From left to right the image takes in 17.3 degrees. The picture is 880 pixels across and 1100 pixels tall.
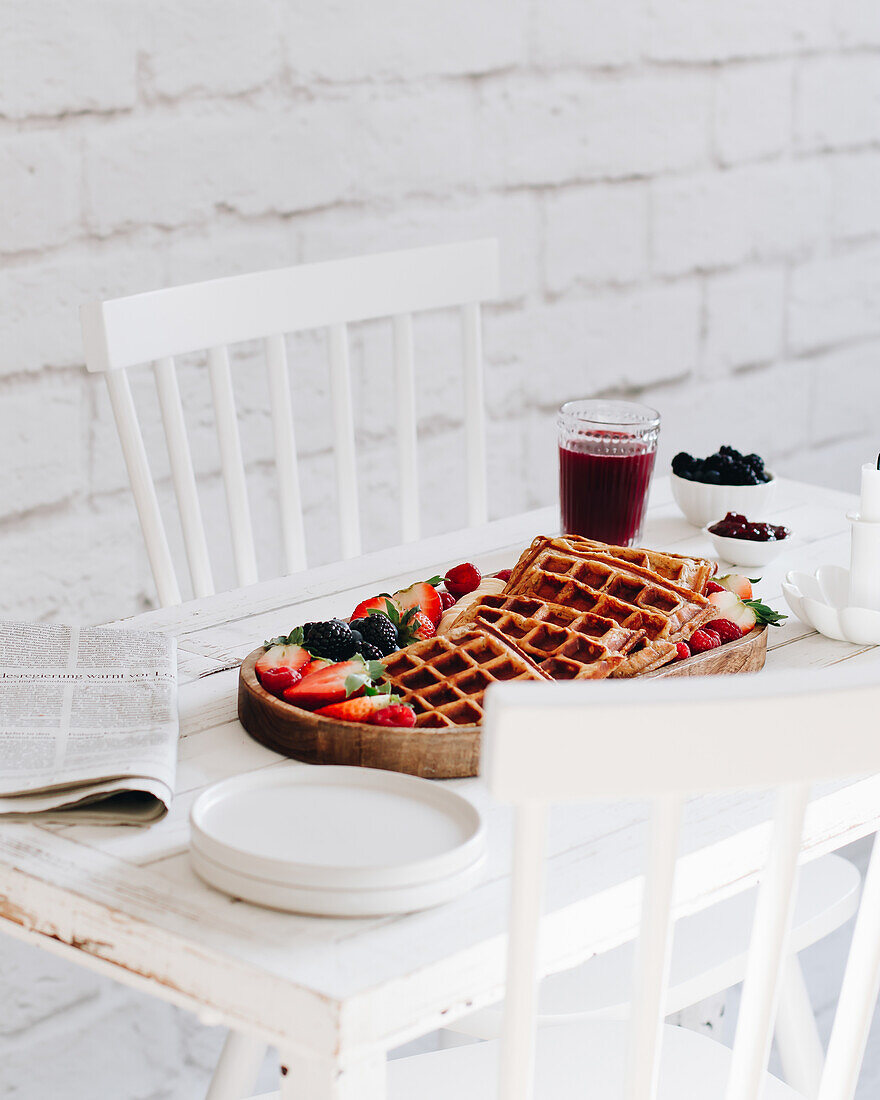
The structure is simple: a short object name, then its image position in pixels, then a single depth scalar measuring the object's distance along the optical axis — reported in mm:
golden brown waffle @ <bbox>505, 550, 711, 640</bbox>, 2188
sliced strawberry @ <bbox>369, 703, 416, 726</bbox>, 2037
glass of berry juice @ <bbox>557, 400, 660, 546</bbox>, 2411
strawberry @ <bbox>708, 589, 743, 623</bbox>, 2207
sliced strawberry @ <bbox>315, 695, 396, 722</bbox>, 2042
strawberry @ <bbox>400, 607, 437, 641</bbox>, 2180
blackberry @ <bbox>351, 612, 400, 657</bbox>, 2153
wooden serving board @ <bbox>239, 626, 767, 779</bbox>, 2024
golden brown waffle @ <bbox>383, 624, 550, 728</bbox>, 2056
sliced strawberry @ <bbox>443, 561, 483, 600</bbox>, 2286
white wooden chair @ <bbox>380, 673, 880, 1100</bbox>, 1500
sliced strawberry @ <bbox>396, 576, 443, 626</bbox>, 2229
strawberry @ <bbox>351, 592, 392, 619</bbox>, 2215
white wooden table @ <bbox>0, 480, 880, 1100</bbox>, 1836
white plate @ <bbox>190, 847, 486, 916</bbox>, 1874
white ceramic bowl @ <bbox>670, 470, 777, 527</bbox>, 2483
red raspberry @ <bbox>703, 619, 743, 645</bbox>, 2187
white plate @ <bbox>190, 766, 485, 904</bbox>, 1875
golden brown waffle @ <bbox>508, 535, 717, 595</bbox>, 2251
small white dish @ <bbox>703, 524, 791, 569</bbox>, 2390
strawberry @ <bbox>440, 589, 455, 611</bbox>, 2256
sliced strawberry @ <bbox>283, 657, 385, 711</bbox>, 2057
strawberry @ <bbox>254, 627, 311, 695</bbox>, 2083
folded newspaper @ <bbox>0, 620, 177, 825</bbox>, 1984
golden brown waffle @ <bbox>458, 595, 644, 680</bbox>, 2118
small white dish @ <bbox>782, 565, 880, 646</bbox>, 2239
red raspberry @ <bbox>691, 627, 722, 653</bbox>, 2167
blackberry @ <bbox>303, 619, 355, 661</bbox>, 2122
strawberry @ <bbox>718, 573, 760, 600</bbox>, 2261
